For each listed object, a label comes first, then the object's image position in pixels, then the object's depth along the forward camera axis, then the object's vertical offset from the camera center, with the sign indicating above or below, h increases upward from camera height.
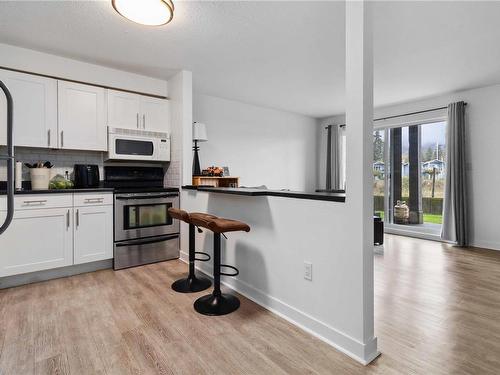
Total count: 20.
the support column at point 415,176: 5.15 +0.21
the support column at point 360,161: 1.59 +0.15
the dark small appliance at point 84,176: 3.34 +0.16
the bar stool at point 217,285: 2.11 -0.80
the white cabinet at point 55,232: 2.69 -0.45
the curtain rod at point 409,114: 4.76 +1.35
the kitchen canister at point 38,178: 3.01 +0.12
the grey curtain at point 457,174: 4.35 +0.21
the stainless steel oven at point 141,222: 3.22 -0.42
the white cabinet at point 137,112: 3.48 +1.02
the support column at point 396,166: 5.37 +0.41
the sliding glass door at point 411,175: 4.93 +0.22
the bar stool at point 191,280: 2.62 -0.92
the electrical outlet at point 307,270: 1.93 -0.58
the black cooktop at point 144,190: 3.20 -0.02
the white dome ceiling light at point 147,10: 1.99 +1.34
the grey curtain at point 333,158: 6.27 +0.68
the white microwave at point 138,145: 3.42 +0.57
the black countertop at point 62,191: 2.67 -0.02
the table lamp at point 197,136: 4.05 +0.77
